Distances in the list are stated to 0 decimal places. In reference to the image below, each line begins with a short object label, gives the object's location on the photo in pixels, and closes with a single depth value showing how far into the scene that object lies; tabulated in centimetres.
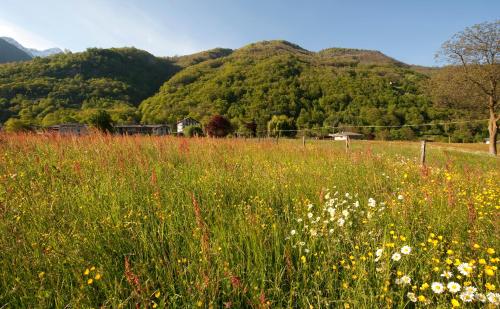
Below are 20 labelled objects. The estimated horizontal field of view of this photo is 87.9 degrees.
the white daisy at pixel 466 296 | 152
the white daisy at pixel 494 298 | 148
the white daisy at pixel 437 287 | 158
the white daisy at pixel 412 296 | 156
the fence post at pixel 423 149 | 815
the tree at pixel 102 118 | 6520
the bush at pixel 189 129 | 5711
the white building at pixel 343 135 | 9451
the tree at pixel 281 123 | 9070
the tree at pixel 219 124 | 7048
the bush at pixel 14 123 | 6480
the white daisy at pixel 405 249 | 185
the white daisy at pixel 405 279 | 167
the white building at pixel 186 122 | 9289
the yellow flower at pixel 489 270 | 158
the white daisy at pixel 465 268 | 162
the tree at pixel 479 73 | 2277
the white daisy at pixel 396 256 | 186
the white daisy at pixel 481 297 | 152
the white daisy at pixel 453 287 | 157
